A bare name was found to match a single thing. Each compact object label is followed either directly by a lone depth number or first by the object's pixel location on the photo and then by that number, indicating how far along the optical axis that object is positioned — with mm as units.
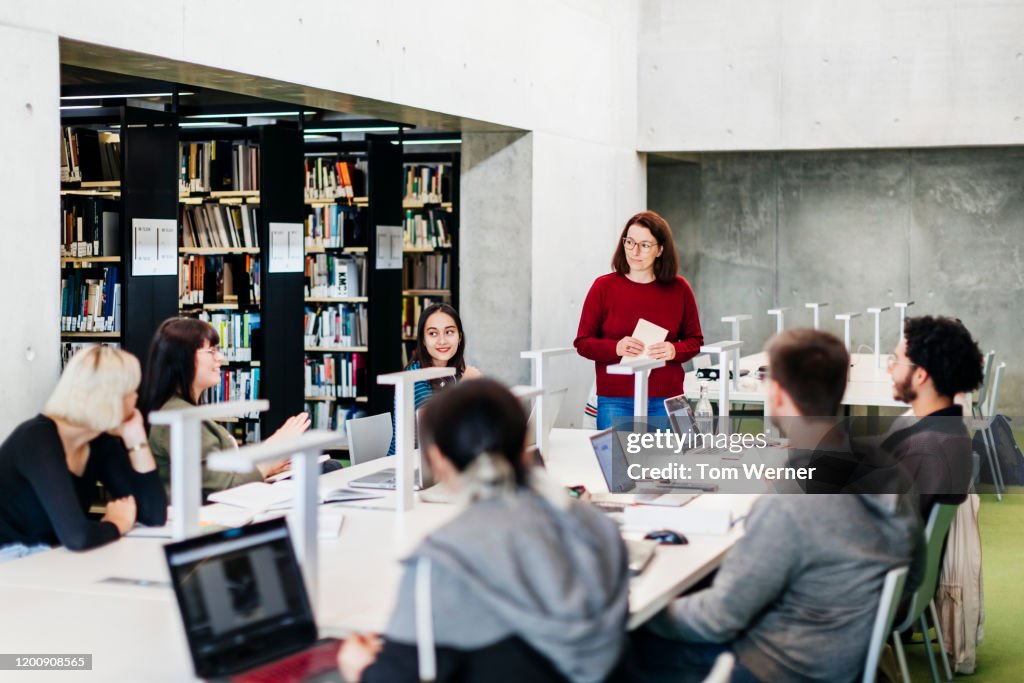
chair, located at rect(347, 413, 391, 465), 4367
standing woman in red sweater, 5129
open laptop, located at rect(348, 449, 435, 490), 3816
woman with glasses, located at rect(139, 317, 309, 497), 3791
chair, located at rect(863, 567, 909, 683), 2547
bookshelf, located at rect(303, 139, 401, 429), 8234
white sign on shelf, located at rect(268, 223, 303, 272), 6898
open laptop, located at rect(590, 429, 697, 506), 3680
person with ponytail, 1962
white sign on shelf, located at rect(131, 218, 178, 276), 5738
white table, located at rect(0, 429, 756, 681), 2410
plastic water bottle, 4613
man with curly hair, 3379
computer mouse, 3152
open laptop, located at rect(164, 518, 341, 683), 2186
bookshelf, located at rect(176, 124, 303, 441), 7648
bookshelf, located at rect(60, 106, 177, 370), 5723
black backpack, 7488
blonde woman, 3000
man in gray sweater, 2527
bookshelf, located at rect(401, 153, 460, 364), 8984
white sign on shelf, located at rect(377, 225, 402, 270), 7852
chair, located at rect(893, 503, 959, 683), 3145
